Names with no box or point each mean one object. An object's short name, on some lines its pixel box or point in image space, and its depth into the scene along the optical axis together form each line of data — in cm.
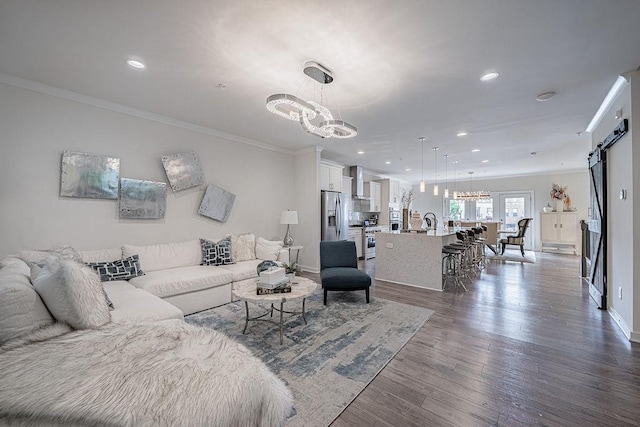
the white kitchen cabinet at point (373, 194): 824
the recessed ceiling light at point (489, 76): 264
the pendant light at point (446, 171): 663
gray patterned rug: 185
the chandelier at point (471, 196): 848
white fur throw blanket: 105
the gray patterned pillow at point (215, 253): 401
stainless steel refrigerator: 590
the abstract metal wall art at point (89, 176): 311
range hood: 758
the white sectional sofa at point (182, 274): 312
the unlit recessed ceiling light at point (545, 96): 308
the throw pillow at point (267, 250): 458
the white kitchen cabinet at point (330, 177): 617
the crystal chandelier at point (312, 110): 226
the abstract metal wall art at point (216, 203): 441
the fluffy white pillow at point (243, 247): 438
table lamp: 525
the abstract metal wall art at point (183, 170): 398
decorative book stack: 262
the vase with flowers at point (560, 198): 844
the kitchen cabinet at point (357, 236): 724
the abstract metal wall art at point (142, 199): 355
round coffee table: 249
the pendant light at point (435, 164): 589
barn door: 343
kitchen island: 436
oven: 750
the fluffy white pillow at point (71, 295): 169
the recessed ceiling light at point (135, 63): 249
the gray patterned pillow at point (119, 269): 307
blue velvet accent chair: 359
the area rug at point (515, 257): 714
